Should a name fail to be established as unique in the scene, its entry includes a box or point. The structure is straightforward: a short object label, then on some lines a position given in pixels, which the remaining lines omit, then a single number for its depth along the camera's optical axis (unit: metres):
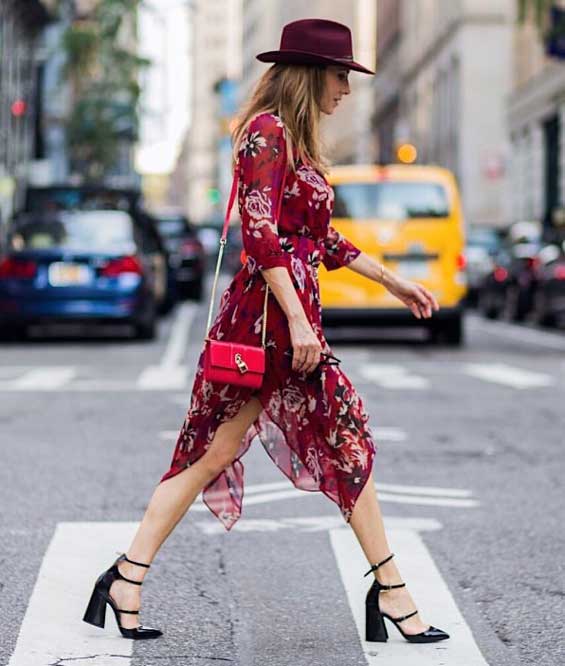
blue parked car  18.89
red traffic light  41.41
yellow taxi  18.41
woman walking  4.74
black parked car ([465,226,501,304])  34.09
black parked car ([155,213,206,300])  33.44
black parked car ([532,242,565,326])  23.88
